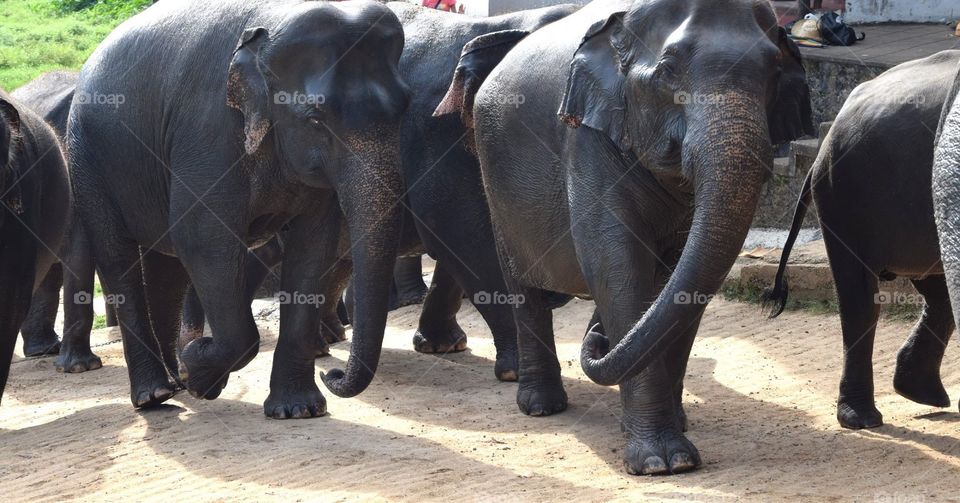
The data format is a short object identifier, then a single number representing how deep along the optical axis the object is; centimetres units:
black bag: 1188
